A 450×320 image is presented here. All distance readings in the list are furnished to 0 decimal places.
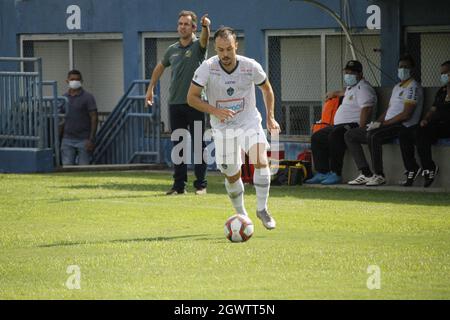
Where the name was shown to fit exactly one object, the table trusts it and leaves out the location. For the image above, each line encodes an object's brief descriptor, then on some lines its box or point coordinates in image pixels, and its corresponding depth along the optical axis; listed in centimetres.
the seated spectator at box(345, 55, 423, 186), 1930
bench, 1914
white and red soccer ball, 1295
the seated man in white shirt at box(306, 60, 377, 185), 2020
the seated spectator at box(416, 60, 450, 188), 1898
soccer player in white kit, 1377
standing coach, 1812
